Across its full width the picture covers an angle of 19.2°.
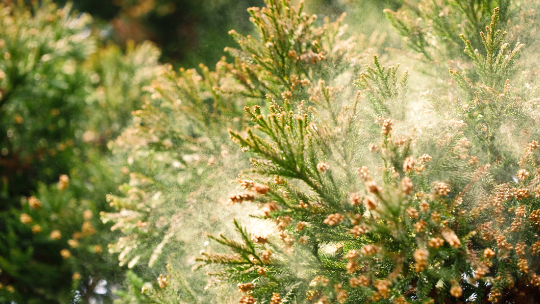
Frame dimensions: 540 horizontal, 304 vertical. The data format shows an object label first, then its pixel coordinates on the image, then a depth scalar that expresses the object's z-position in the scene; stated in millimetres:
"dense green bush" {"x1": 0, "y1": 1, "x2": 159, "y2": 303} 1569
